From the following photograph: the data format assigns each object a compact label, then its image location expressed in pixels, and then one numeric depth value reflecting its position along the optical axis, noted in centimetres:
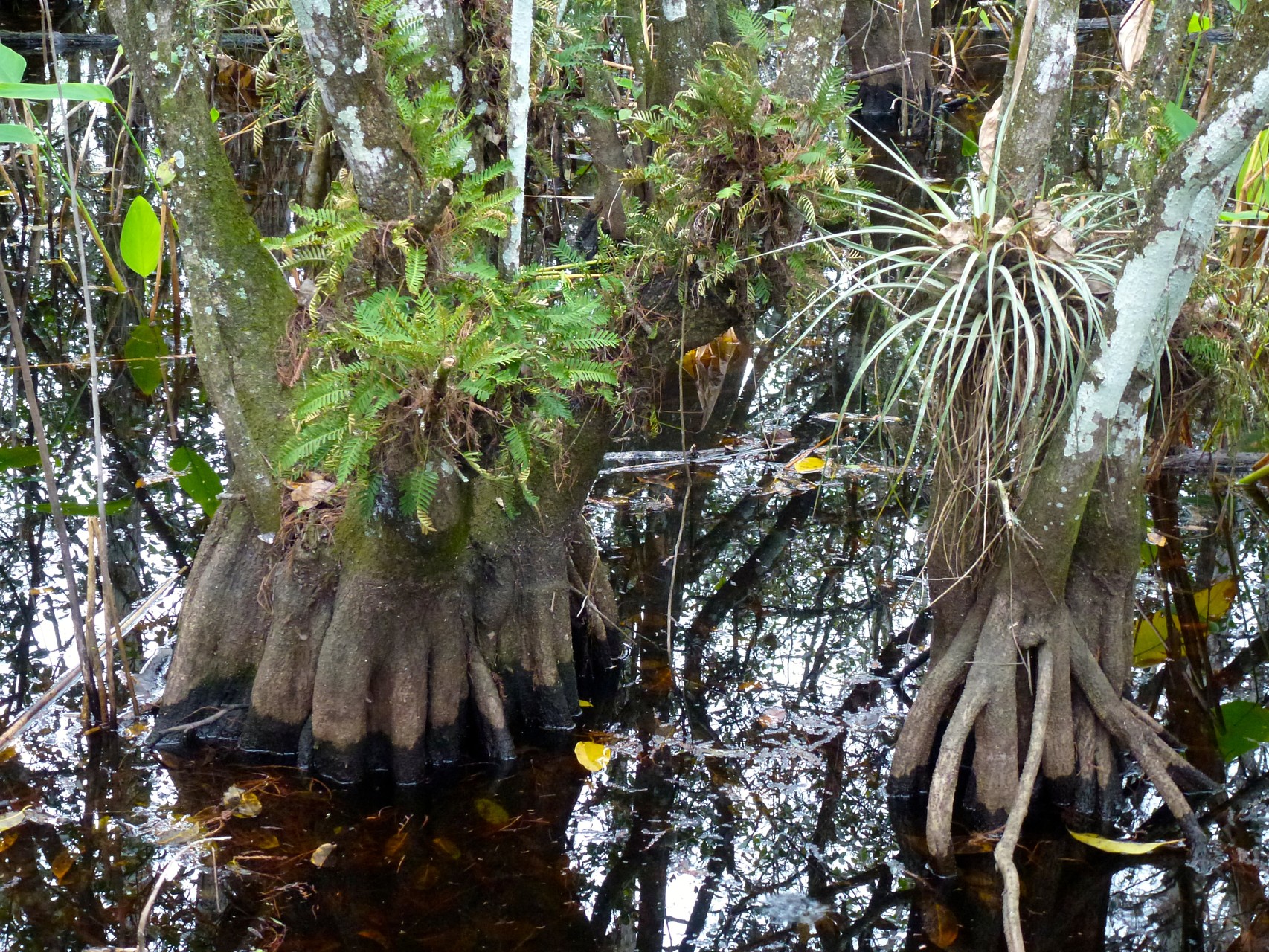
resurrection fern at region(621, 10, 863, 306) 417
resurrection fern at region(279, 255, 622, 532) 368
